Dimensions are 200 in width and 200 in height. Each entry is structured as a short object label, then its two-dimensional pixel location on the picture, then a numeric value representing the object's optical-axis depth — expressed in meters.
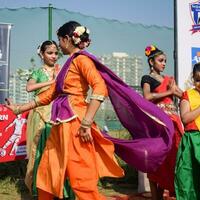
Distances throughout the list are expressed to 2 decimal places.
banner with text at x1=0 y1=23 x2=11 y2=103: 6.28
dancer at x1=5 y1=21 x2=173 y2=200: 3.54
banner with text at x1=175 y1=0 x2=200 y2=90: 5.68
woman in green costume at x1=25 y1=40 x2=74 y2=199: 5.01
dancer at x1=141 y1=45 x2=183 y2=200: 4.71
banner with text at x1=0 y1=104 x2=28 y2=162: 5.88
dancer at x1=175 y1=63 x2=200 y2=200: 4.01
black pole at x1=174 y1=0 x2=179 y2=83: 5.70
